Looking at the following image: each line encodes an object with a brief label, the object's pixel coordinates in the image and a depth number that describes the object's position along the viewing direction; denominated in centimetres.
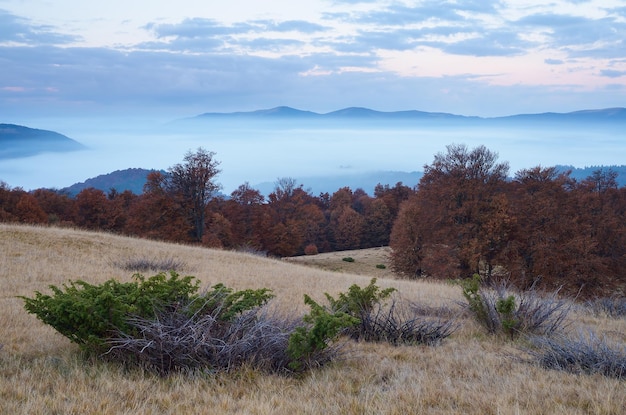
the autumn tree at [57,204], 5193
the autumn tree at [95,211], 4925
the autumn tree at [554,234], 2542
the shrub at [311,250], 5735
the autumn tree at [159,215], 4008
